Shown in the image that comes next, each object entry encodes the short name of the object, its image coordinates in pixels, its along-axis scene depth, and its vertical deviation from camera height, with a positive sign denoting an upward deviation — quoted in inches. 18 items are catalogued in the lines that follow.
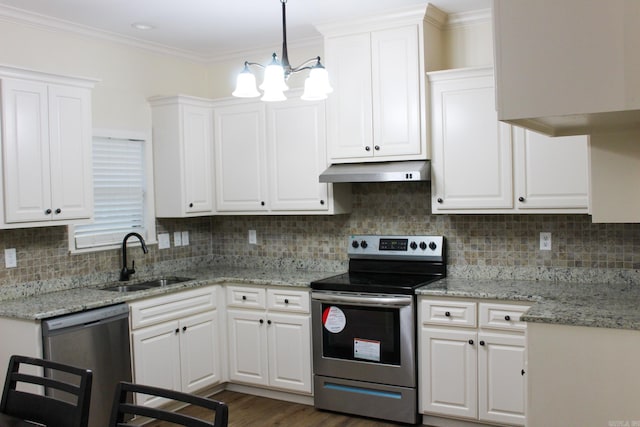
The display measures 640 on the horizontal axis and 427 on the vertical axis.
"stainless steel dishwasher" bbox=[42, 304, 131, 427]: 127.7 -30.3
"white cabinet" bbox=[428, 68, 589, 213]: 137.1 +9.6
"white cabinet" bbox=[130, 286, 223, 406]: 149.2 -34.8
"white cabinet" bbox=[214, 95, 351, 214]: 168.6 +13.3
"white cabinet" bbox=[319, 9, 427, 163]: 151.3 +29.1
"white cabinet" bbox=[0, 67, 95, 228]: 131.3 +13.8
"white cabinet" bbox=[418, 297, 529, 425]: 134.4 -36.3
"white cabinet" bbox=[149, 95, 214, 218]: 177.3 +15.4
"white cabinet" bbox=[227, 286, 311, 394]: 161.2 -36.0
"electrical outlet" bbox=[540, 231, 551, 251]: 149.7 -10.1
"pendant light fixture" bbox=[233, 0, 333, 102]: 115.1 +23.6
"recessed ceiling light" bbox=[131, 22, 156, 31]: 158.4 +47.8
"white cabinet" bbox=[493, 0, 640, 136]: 63.6 +15.1
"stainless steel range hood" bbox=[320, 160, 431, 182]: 147.9 +7.9
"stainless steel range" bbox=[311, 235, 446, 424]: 145.4 -32.2
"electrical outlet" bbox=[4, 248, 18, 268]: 142.9 -11.3
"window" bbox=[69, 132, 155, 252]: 165.2 +3.8
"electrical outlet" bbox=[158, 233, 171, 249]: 184.9 -10.3
